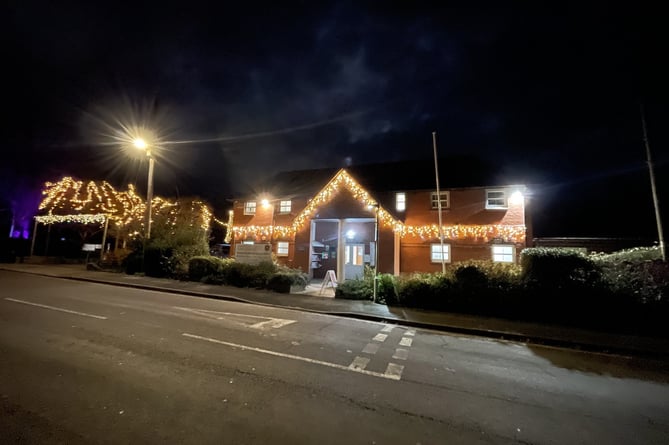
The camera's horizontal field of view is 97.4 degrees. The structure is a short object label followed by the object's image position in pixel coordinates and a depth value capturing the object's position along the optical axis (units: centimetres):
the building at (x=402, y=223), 1728
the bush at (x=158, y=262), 1728
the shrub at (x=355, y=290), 1227
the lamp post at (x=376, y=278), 1163
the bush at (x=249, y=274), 1452
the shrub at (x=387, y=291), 1162
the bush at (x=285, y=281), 1357
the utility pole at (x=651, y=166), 1146
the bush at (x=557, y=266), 962
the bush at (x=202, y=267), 1590
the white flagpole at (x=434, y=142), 1622
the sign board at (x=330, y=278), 1384
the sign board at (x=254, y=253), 1538
